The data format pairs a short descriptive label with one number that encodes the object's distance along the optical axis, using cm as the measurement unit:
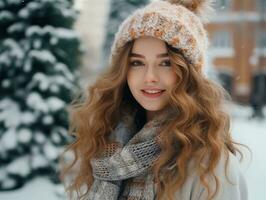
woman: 184
